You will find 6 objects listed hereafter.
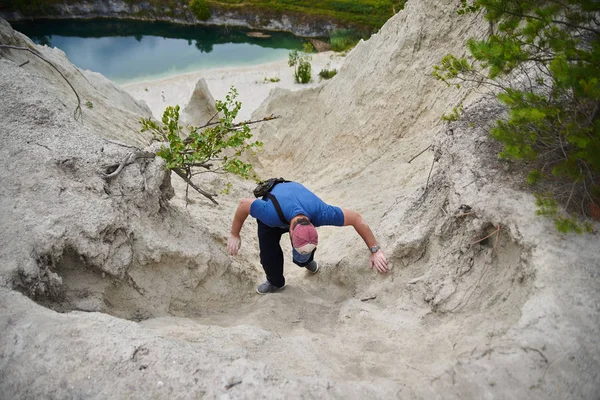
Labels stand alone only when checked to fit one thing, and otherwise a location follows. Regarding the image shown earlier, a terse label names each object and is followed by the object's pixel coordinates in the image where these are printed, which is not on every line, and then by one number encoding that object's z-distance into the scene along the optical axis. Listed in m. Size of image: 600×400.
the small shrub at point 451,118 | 3.95
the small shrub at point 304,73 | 19.22
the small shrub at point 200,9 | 28.75
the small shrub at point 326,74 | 19.41
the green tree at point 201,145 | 4.61
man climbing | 3.61
